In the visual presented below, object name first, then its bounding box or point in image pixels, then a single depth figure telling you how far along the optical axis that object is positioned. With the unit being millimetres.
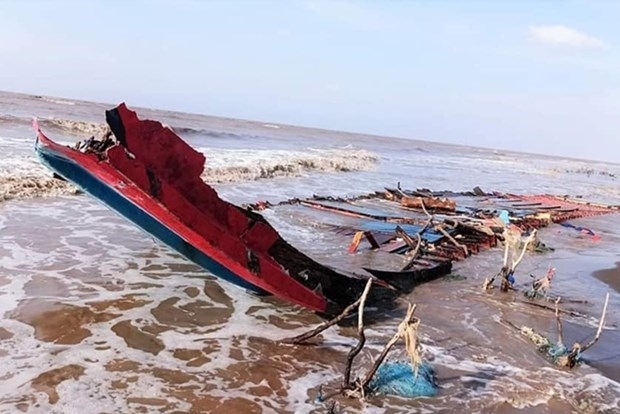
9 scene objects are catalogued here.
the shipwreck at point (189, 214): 6969
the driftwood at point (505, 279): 10163
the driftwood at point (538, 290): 10172
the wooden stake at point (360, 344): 5539
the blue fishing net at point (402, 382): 5945
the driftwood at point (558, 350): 7076
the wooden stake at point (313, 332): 5900
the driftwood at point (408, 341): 5379
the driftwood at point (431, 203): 20484
